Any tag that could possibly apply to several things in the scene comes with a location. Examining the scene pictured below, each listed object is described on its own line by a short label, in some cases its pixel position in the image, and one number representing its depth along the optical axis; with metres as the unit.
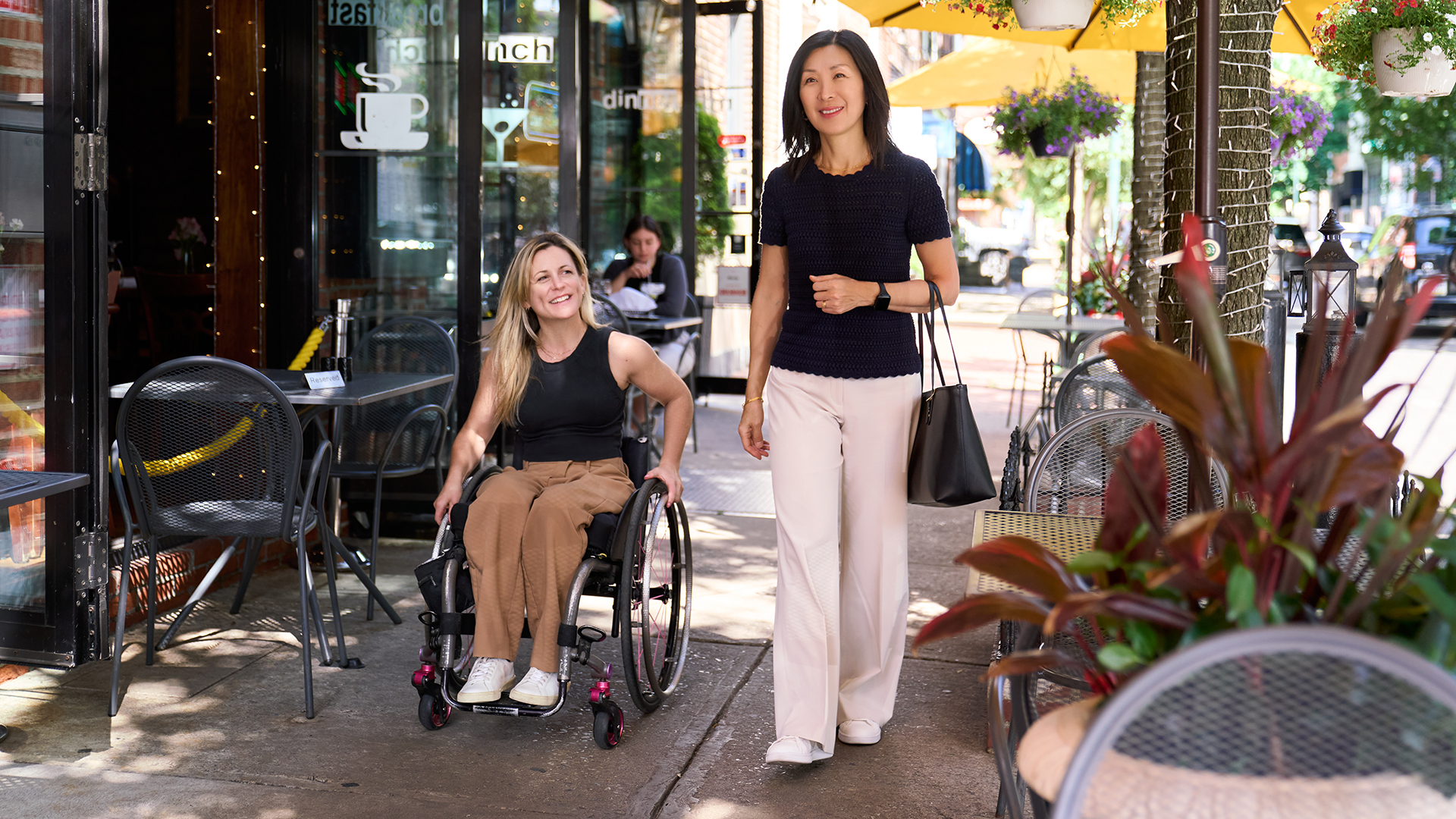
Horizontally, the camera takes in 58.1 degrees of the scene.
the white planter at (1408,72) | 5.39
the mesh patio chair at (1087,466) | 3.36
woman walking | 3.18
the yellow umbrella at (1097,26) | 6.83
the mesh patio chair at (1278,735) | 1.35
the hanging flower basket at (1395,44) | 5.30
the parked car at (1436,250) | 16.53
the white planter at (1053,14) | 4.83
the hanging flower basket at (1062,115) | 7.79
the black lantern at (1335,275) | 4.24
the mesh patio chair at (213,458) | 3.66
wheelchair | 3.34
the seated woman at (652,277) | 8.18
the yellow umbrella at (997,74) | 9.27
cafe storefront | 3.85
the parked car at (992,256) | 30.23
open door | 3.80
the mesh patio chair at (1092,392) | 4.35
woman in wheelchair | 3.59
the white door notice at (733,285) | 9.72
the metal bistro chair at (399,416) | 4.92
